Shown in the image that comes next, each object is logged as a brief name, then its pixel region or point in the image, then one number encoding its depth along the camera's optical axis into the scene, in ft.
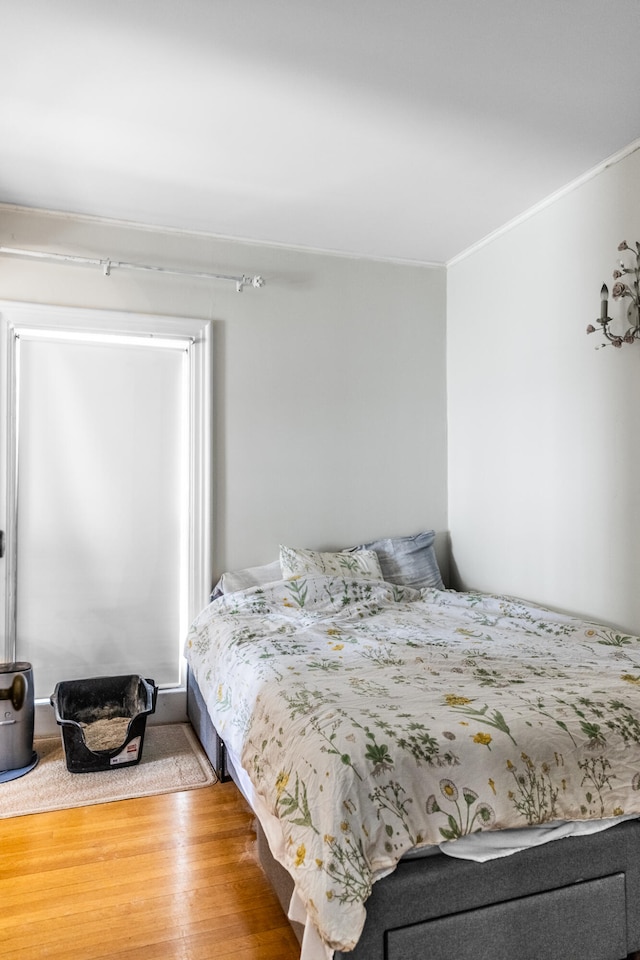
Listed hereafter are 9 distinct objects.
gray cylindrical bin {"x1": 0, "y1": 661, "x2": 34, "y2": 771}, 9.43
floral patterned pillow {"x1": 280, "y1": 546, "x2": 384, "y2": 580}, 11.23
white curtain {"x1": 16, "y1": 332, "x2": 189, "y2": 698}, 11.00
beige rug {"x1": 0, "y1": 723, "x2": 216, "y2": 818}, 8.66
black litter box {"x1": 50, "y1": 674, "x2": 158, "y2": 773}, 9.37
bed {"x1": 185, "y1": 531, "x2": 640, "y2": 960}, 4.64
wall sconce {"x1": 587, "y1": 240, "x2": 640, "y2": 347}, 8.87
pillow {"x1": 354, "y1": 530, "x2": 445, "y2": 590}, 12.07
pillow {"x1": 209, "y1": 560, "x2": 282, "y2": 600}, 11.33
